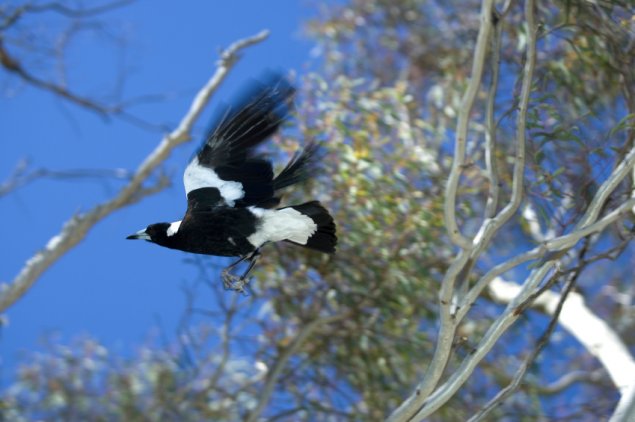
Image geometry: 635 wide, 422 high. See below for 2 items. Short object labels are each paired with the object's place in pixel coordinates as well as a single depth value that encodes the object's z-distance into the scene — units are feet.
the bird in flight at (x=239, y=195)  22.34
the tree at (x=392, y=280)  27.09
